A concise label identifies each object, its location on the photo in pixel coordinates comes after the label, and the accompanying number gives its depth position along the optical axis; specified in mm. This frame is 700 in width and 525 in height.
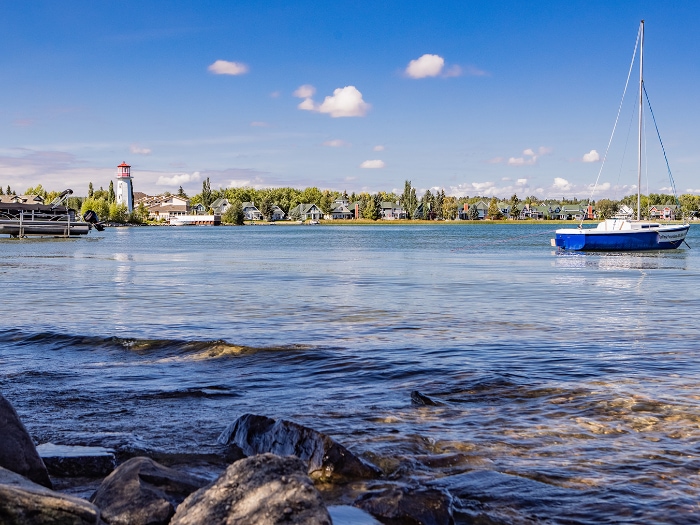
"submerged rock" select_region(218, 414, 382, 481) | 6215
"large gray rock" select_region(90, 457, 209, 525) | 4707
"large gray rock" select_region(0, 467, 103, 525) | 3828
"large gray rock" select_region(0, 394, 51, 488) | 5398
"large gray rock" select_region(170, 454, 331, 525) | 4039
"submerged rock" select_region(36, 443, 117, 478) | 6109
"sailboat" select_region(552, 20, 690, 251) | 57406
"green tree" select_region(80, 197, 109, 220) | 197375
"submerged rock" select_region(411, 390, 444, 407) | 9016
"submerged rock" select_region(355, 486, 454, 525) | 5062
